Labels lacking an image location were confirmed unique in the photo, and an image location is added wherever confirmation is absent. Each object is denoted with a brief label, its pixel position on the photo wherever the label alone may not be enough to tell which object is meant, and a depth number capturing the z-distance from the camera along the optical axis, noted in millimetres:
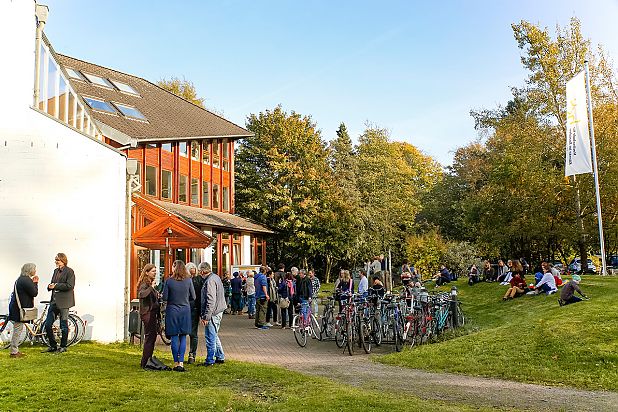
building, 13320
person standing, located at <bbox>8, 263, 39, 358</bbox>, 11047
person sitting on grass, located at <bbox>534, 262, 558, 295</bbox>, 19203
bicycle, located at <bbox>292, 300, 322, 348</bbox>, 14897
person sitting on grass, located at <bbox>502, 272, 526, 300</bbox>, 20891
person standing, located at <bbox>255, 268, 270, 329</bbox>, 18922
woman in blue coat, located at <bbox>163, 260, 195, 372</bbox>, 9984
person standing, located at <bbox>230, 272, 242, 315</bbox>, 24109
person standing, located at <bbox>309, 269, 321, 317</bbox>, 15780
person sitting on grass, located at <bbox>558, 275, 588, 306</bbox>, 16453
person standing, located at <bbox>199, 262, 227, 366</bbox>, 10555
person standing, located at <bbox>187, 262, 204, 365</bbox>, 10874
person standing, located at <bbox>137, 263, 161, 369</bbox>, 10086
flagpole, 23562
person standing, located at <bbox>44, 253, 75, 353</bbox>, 11492
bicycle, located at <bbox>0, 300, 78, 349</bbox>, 12406
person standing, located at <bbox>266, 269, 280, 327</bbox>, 19392
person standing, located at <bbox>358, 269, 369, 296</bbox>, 19266
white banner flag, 23781
